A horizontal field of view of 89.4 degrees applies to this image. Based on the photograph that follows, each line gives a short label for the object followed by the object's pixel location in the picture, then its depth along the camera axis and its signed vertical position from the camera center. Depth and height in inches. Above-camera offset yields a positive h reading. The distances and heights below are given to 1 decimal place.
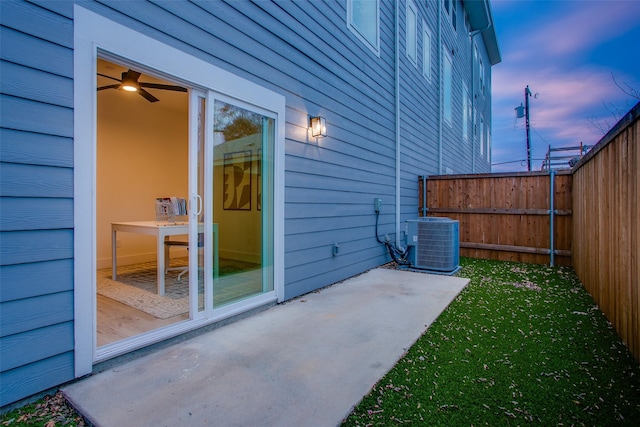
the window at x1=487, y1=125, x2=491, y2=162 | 670.0 +146.0
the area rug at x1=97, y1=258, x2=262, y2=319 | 116.6 -35.2
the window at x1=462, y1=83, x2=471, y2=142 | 434.0 +142.0
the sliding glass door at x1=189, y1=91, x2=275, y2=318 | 106.9 +4.3
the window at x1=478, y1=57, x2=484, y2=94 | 542.0 +243.8
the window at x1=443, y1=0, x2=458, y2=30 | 372.5 +241.9
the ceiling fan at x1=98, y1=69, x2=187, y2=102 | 151.6 +64.0
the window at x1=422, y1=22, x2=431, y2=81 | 299.0 +153.7
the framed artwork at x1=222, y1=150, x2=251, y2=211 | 117.0 +12.2
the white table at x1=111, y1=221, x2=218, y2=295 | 142.0 -7.7
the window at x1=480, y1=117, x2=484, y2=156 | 573.2 +140.3
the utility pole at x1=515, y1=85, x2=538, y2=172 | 575.8 +194.2
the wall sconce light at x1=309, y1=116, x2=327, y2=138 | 153.6 +41.8
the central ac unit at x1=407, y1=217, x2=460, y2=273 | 203.3 -19.2
